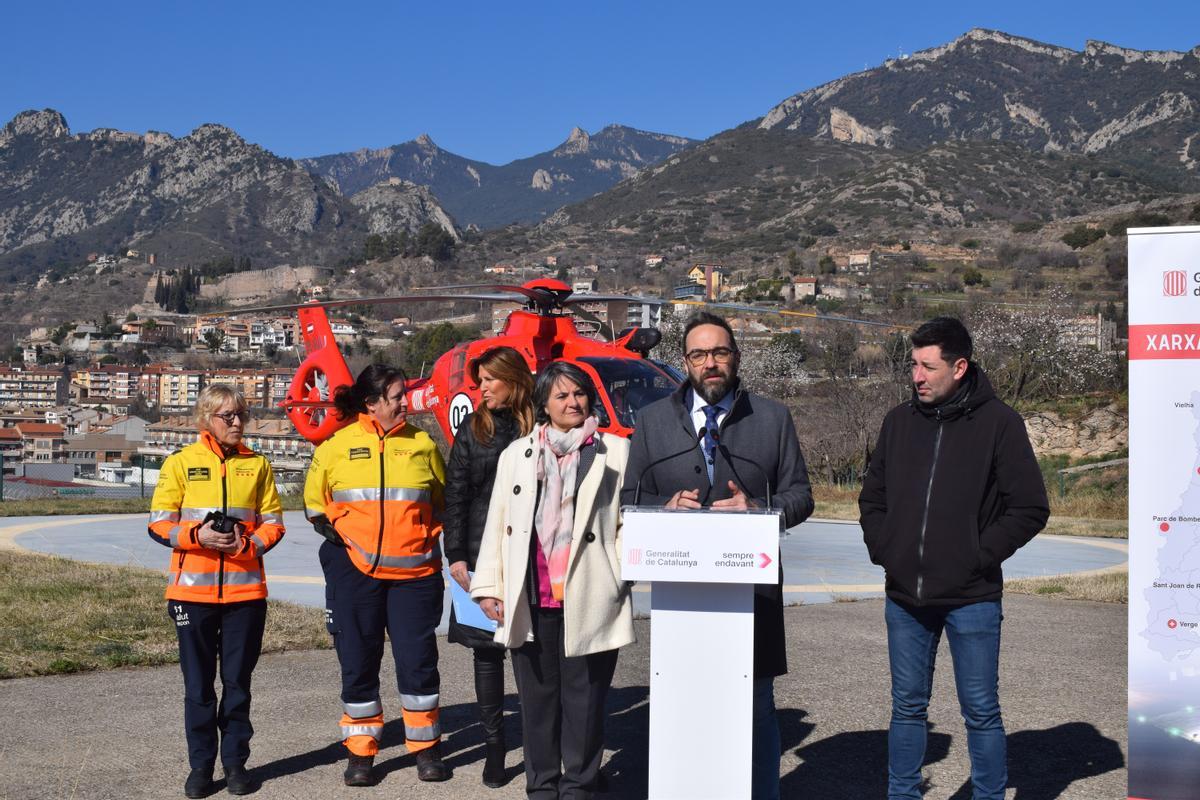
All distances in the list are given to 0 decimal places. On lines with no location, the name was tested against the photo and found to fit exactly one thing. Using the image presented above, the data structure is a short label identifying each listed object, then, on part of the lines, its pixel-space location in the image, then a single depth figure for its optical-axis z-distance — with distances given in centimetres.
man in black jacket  426
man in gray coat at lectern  420
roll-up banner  411
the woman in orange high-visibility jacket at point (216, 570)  496
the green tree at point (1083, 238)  9594
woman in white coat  436
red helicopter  1120
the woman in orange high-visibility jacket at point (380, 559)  514
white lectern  382
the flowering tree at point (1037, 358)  3806
